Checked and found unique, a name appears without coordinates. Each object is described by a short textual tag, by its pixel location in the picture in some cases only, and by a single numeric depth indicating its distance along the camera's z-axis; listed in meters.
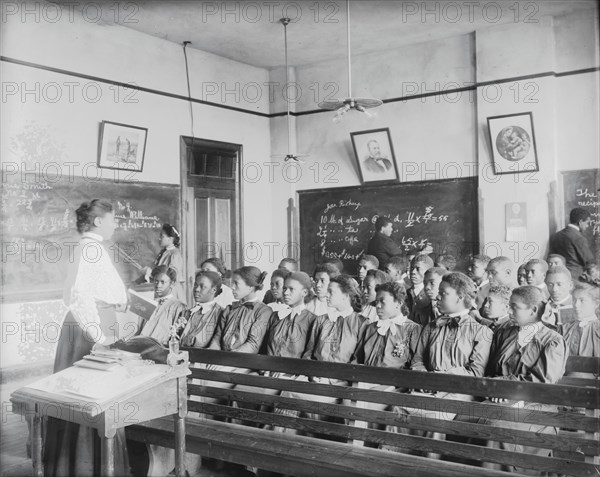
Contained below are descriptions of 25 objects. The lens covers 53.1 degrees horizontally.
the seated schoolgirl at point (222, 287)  4.77
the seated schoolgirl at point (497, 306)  3.47
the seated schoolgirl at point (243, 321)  3.74
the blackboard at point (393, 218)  6.38
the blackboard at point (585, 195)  5.59
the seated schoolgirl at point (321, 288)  4.64
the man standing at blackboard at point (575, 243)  5.39
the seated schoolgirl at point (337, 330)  3.52
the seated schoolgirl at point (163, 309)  4.30
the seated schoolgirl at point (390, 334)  3.40
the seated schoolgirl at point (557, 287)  3.94
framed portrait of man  6.81
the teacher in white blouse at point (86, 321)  2.77
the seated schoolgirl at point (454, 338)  3.11
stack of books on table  2.50
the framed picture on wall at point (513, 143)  5.88
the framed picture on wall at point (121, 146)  5.68
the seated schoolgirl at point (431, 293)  4.14
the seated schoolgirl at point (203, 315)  4.09
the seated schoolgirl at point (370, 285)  4.38
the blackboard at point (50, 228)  4.96
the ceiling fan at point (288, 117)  7.53
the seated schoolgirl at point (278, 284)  4.85
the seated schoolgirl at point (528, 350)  2.80
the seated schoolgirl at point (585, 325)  3.33
